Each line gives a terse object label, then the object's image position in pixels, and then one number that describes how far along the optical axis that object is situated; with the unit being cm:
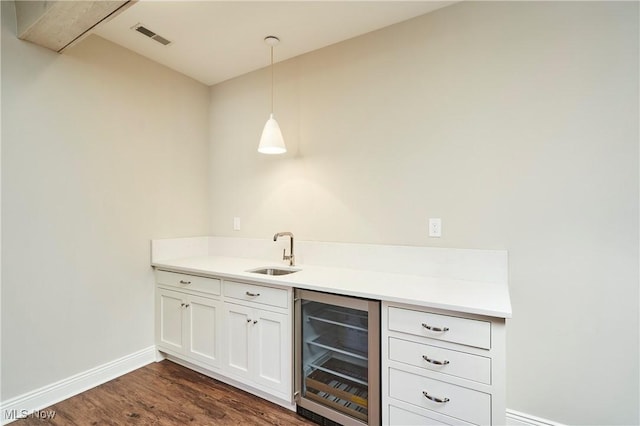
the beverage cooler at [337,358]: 155
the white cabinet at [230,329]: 186
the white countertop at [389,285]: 136
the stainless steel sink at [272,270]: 235
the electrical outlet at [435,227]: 192
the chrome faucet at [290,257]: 236
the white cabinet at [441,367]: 128
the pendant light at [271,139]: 207
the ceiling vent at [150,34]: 211
